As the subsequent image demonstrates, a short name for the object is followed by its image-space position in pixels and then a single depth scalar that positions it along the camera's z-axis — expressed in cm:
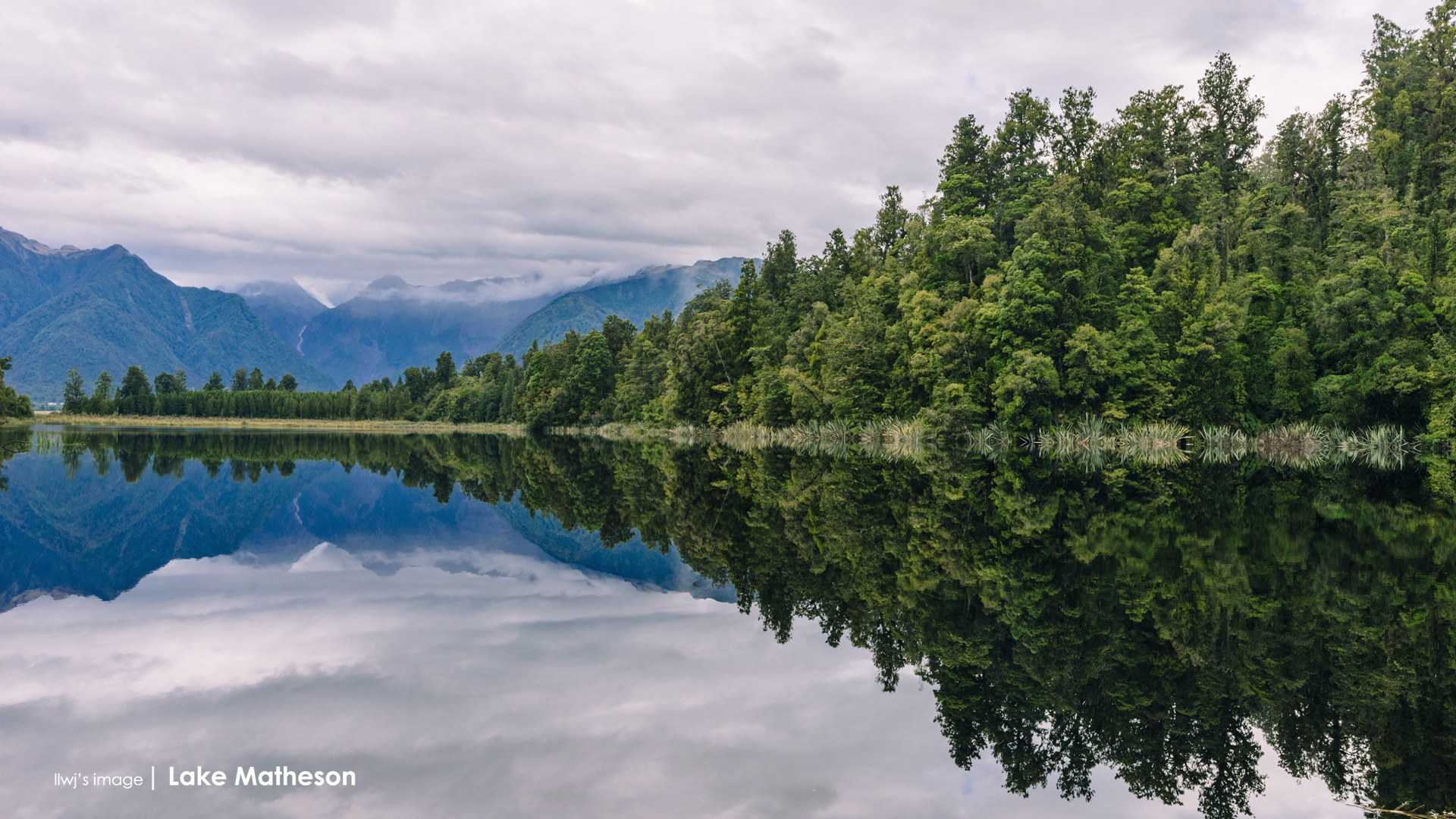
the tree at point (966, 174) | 6034
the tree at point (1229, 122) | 7094
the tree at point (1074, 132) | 6675
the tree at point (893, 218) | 7681
